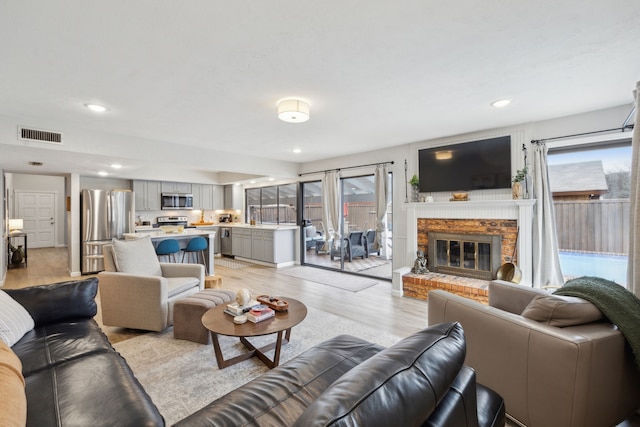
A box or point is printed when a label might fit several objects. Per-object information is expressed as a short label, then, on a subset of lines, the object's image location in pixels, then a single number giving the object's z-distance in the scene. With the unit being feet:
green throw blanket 4.86
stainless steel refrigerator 18.85
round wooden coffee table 7.11
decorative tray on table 8.35
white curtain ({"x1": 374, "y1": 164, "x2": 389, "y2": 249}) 16.37
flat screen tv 12.39
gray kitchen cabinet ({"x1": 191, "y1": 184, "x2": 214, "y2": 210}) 26.40
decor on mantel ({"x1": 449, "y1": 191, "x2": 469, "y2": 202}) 13.38
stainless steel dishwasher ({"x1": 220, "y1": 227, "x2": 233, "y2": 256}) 26.43
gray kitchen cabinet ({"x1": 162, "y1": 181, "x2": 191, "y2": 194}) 24.55
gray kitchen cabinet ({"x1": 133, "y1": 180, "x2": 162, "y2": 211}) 23.15
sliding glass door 18.39
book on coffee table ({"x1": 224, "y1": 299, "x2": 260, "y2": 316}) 8.00
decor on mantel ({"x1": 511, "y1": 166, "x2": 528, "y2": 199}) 11.70
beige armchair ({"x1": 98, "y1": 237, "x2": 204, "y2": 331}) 9.64
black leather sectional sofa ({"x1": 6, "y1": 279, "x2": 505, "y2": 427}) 2.31
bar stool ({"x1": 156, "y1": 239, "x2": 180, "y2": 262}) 16.02
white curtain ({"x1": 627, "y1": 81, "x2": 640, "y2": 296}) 5.94
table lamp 21.61
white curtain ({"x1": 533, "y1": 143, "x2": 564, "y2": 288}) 11.20
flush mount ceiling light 8.82
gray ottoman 9.04
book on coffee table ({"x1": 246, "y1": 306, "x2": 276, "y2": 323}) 7.61
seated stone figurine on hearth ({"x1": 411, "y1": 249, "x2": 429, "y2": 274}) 14.19
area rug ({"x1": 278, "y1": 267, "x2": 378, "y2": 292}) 15.83
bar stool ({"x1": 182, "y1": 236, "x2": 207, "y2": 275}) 16.99
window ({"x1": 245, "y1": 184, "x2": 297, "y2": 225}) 23.13
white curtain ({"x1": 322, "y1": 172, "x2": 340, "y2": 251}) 18.89
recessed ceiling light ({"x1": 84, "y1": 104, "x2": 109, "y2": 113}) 9.13
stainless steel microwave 24.39
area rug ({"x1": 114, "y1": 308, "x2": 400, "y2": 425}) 6.56
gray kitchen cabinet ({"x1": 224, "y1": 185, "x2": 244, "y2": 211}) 27.50
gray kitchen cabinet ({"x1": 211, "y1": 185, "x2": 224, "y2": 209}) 27.66
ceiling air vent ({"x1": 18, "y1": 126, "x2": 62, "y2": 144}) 10.07
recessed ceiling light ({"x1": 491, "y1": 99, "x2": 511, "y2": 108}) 9.21
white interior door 29.48
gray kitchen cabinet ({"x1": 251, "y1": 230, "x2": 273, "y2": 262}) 21.72
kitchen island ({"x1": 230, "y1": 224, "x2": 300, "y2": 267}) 21.34
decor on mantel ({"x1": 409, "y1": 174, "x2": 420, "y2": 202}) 14.70
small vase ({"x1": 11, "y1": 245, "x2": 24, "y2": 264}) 20.90
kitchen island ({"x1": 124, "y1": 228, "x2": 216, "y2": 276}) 16.67
